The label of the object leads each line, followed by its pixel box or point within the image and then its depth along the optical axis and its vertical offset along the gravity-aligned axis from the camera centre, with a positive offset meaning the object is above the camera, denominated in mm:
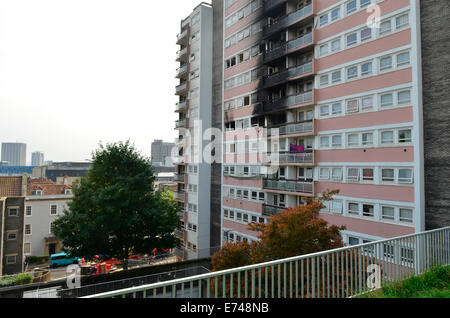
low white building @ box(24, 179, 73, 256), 46531 -8637
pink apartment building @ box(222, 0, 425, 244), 17422 +4351
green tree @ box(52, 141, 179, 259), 21922 -3528
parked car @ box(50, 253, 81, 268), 41094 -13444
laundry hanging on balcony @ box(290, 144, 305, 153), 24258 +1800
